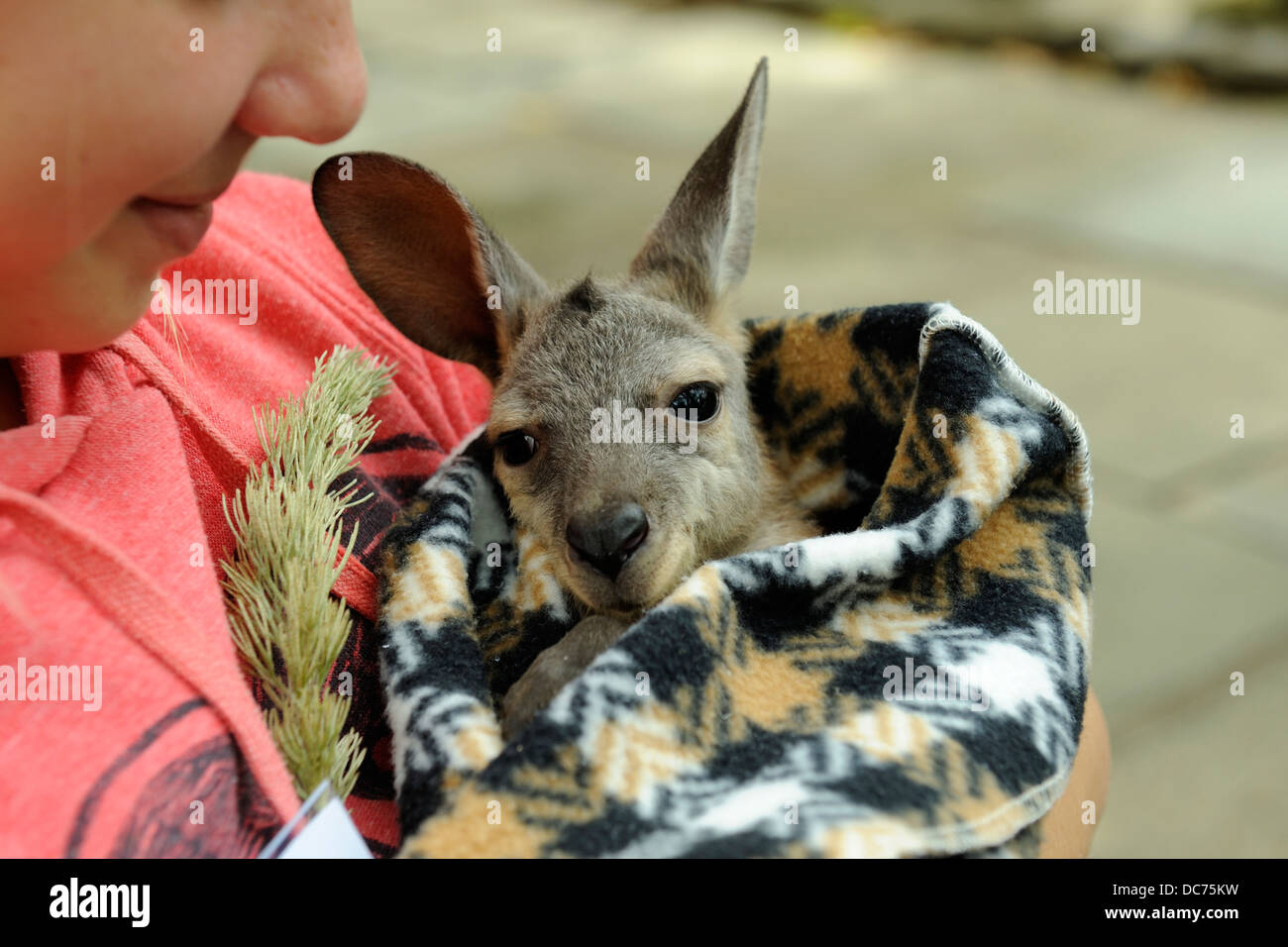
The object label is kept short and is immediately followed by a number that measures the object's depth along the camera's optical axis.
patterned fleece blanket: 0.64
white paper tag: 0.63
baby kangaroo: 0.75
